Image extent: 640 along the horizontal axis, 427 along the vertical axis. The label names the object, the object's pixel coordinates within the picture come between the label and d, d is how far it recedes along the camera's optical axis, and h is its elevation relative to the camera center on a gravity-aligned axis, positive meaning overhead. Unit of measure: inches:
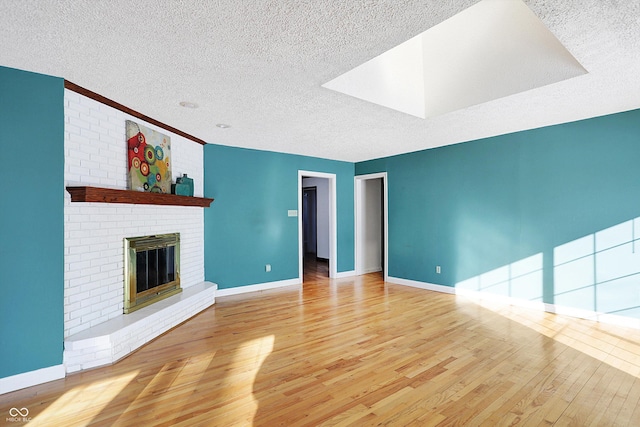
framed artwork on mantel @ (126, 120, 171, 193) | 137.4 +27.1
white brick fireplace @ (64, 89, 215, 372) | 109.0 -10.8
